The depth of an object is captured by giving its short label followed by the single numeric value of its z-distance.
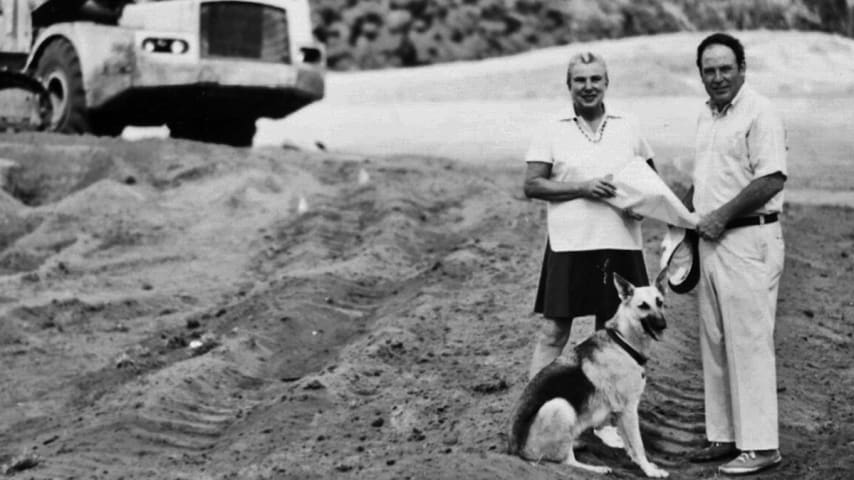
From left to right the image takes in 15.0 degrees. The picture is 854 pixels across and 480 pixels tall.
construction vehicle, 33.58
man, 14.47
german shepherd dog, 13.99
